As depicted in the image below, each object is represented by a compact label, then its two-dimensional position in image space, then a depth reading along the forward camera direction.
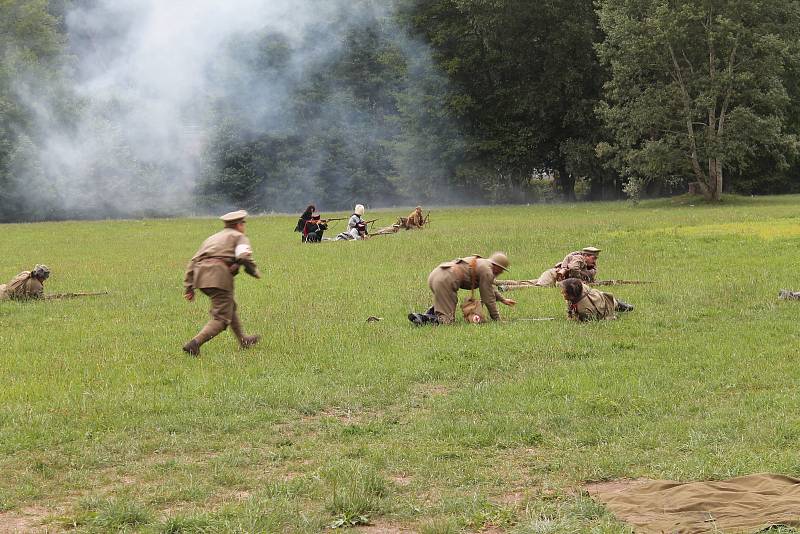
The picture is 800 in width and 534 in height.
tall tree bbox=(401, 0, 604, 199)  53.62
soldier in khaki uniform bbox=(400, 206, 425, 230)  35.12
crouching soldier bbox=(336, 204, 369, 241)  31.81
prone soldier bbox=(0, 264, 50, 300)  18.36
